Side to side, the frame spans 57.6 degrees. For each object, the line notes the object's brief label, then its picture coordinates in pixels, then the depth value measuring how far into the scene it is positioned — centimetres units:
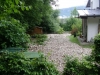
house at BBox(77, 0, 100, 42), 725
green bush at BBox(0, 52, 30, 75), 229
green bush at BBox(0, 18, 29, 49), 457
